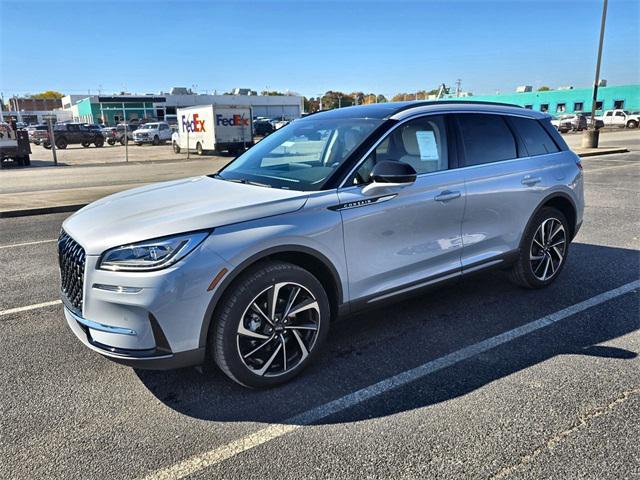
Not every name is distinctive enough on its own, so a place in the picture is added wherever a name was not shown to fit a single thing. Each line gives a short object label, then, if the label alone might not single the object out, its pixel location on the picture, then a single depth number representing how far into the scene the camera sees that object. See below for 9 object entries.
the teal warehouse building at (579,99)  62.62
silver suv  2.74
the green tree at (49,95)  164.76
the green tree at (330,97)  114.38
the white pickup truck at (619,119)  49.34
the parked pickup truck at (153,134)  45.12
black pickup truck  40.16
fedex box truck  28.89
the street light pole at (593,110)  21.14
